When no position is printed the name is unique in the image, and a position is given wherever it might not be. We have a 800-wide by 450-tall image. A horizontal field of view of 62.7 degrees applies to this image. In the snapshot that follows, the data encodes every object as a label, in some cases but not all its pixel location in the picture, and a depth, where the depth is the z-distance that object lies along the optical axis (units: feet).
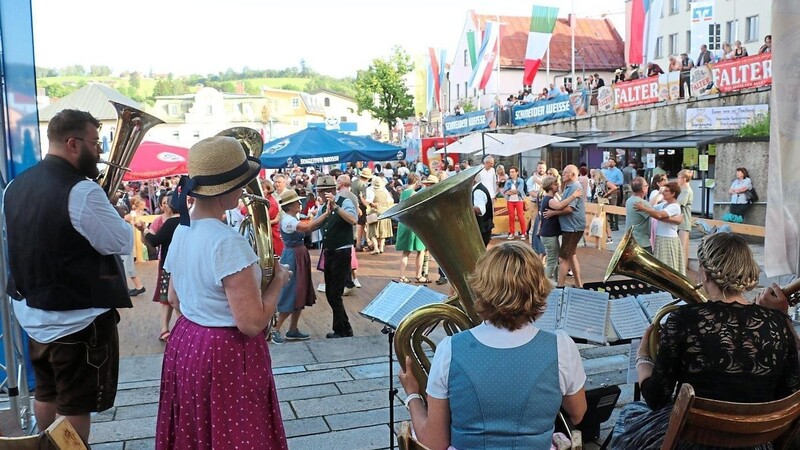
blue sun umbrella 42.73
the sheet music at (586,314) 10.09
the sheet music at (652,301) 10.78
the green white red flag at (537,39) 86.43
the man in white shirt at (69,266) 8.90
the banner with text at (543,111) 77.92
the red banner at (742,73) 46.47
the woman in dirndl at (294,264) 19.88
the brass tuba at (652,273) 8.17
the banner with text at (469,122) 95.61
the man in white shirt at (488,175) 40.84
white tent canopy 46.01
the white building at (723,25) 100.39
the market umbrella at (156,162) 46.34
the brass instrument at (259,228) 8.45
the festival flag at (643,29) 67.10
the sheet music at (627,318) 10.38
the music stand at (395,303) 9.88
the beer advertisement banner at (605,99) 69.77
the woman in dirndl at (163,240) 18.48
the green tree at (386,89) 137.59
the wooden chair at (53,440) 4.74
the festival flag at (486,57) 104.58
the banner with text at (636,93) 62.03
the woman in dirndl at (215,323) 7.31
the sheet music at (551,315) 10.31
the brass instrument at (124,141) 10.55
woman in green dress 29.71
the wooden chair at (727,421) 6.25
